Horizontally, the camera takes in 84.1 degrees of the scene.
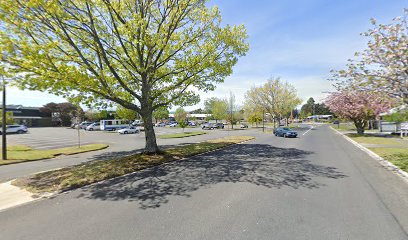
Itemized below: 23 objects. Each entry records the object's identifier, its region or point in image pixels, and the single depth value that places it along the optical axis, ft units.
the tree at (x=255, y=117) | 170.19
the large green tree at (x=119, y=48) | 27.50
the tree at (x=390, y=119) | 113.68
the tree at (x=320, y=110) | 409.69
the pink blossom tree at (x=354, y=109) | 87.15
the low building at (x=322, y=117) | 360.40
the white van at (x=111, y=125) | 144.05
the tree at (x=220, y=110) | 180.04
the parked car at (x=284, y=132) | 87.77
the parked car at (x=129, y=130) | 121.49
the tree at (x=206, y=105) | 268.76
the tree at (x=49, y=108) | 208.74
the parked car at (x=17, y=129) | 119.46
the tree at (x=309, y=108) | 419.07
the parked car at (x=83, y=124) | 168.41
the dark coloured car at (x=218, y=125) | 177.76
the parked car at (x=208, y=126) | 166.87
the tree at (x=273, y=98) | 148.87
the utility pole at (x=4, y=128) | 42.75
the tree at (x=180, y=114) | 233.55
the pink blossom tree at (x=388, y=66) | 29.94
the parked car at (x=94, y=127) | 147.39
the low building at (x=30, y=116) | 194.83
